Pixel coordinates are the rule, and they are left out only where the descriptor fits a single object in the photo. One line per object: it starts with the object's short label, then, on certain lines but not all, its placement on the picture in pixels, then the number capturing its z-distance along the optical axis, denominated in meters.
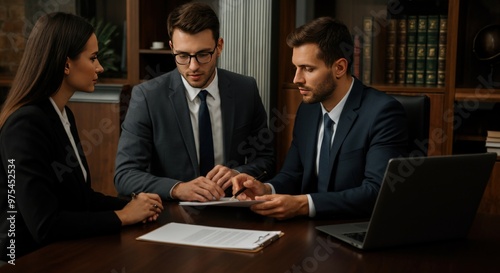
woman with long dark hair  1.58
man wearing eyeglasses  2.38
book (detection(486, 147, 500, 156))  3.21
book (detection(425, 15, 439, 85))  3.41
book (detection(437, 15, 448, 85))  3.39
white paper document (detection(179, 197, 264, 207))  1.80
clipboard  1.54
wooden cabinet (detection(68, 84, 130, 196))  3.61
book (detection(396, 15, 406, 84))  3.47
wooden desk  1.39
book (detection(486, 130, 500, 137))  3.20
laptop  1.46
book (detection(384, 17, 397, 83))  3.49
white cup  3.68
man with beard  2.06
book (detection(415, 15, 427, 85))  3.43
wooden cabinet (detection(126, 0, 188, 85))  3.66
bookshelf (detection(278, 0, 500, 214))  3.22
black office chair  2.20
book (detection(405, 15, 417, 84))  3.45
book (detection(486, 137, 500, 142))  3.20
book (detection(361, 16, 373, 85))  3.51
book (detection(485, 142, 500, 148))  3.20
